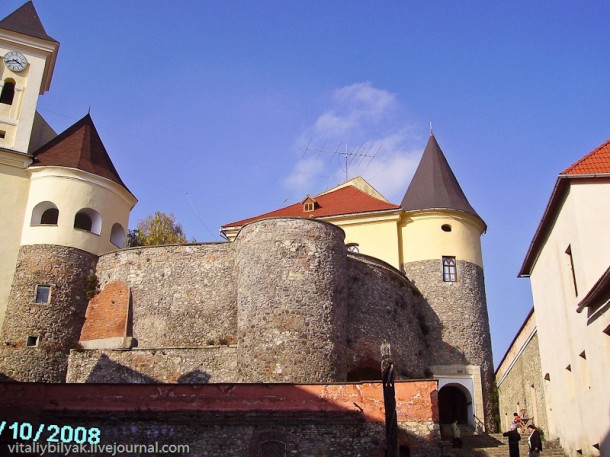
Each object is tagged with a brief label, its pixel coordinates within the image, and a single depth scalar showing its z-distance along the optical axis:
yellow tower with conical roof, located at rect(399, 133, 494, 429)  27.58
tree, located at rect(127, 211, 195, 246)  40.31
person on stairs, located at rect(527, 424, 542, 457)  15.77
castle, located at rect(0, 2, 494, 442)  22.27
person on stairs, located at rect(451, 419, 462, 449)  22.62
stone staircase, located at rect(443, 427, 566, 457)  18.95
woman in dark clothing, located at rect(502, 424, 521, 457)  14.12
